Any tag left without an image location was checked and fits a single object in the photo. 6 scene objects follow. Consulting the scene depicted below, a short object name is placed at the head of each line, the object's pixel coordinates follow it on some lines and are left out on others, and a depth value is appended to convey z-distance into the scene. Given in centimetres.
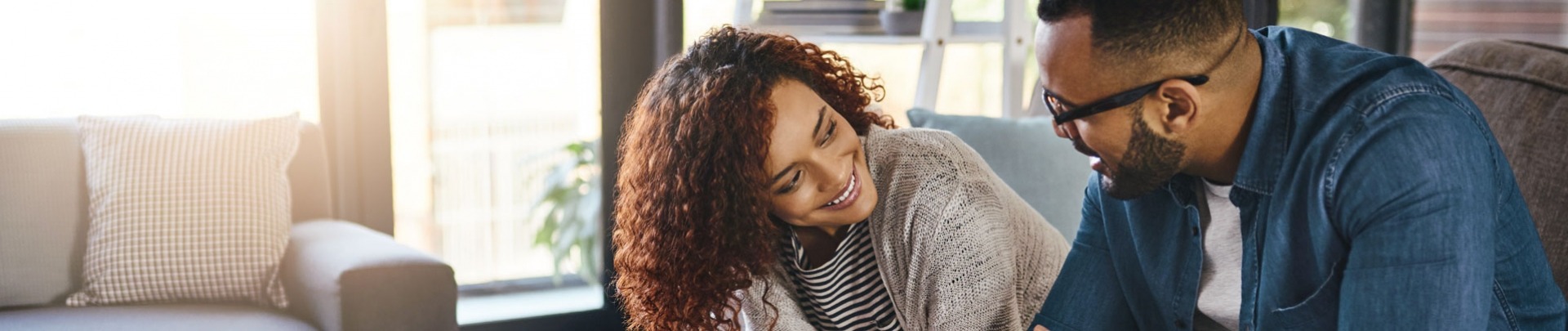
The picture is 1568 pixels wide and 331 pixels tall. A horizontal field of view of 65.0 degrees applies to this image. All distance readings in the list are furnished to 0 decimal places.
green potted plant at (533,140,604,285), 288
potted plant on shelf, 247
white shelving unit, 241
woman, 147
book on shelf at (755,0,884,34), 245
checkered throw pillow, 211
